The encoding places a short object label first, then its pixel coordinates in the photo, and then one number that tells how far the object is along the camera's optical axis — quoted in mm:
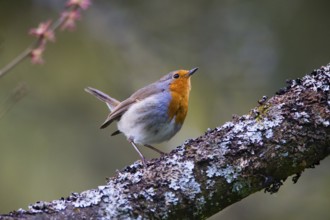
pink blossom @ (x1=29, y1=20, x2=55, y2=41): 5828
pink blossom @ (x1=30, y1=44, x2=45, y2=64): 5790
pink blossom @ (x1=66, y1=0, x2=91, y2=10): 6039
